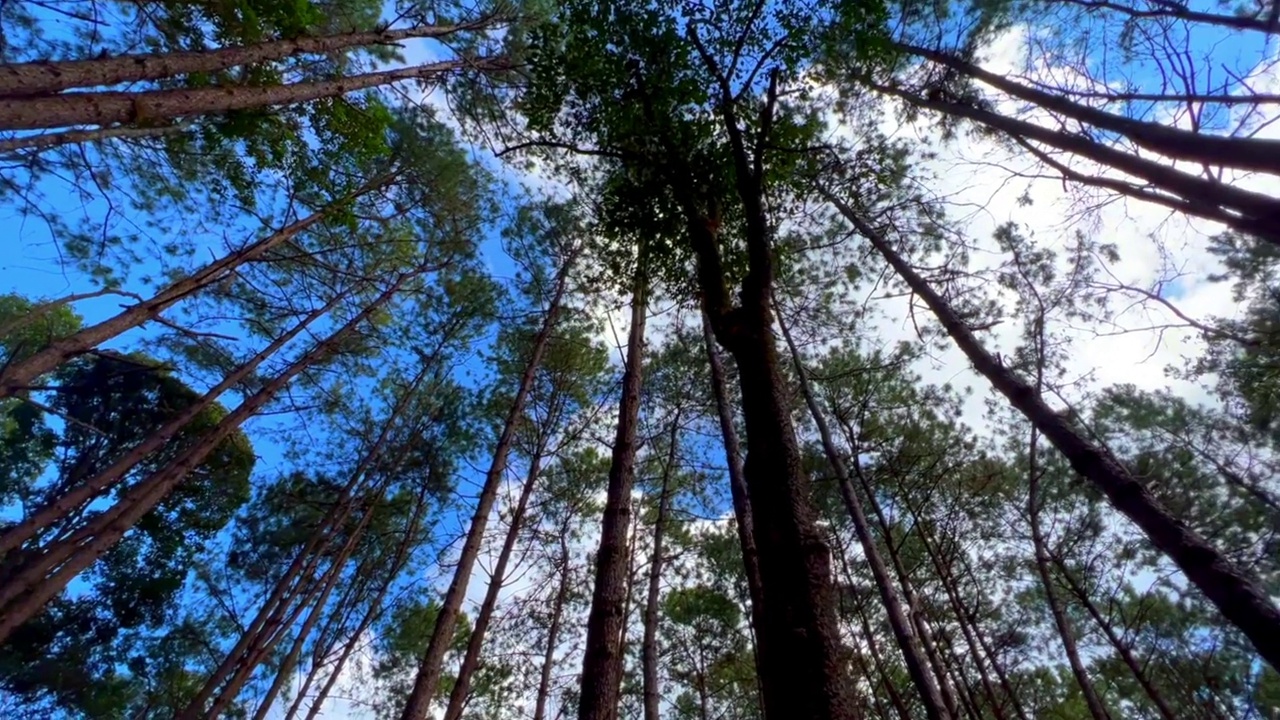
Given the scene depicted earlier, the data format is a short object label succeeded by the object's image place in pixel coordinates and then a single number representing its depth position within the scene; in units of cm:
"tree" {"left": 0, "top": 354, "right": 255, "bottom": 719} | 1166
